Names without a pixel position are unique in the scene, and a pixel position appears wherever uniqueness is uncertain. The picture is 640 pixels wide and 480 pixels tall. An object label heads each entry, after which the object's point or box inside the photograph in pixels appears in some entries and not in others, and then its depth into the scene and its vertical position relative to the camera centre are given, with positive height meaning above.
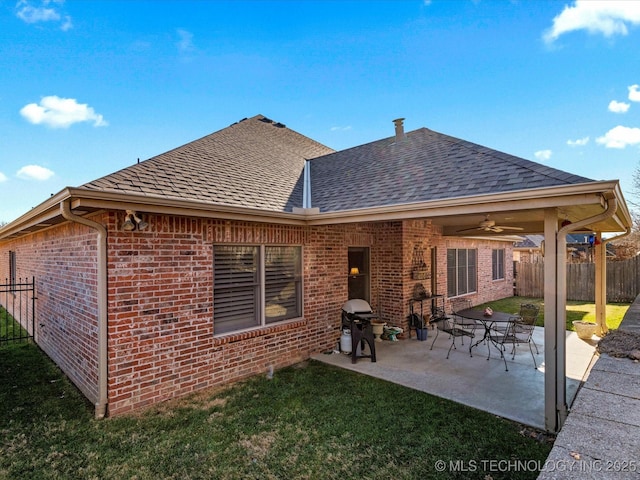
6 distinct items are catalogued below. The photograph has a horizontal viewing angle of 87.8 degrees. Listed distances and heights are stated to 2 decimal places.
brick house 4.33 -0.06
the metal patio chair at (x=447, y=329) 6.82 -1.86
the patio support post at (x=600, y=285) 8.09 -1.10
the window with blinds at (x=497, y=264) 14.87 -1.01
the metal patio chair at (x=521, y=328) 6.31 -1.76
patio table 6.55 -1.54
